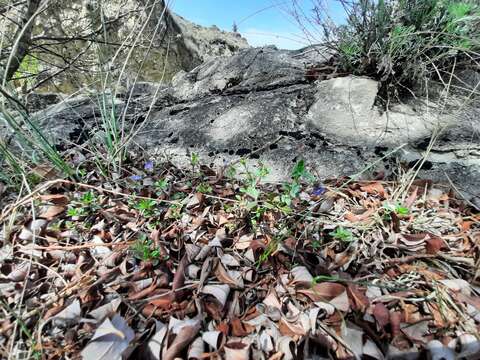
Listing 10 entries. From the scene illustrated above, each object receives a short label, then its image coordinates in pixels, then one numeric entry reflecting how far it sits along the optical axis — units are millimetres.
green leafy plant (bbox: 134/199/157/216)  443
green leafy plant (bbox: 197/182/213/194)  486
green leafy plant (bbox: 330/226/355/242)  379
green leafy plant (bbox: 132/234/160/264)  366
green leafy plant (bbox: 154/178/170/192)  497
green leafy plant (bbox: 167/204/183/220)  446
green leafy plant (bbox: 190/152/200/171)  558
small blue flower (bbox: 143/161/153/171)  570
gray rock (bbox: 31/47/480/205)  546
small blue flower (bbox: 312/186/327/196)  449
